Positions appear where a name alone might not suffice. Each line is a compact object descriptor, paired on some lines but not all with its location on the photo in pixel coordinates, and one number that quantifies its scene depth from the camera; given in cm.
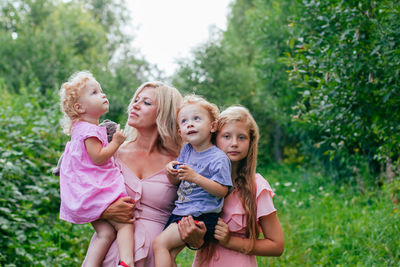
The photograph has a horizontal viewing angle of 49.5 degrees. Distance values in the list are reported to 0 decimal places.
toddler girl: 257
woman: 262
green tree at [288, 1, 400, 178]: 407
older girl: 257
